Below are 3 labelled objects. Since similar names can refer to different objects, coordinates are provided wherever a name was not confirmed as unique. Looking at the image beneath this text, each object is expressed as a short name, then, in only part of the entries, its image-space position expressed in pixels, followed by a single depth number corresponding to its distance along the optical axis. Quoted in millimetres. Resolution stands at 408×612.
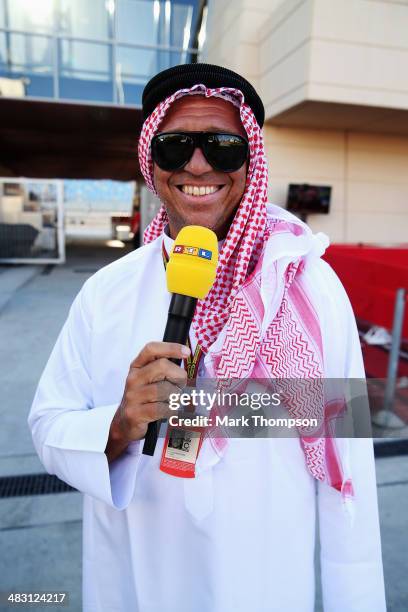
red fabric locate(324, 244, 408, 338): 4215
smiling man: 1078
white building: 6883
